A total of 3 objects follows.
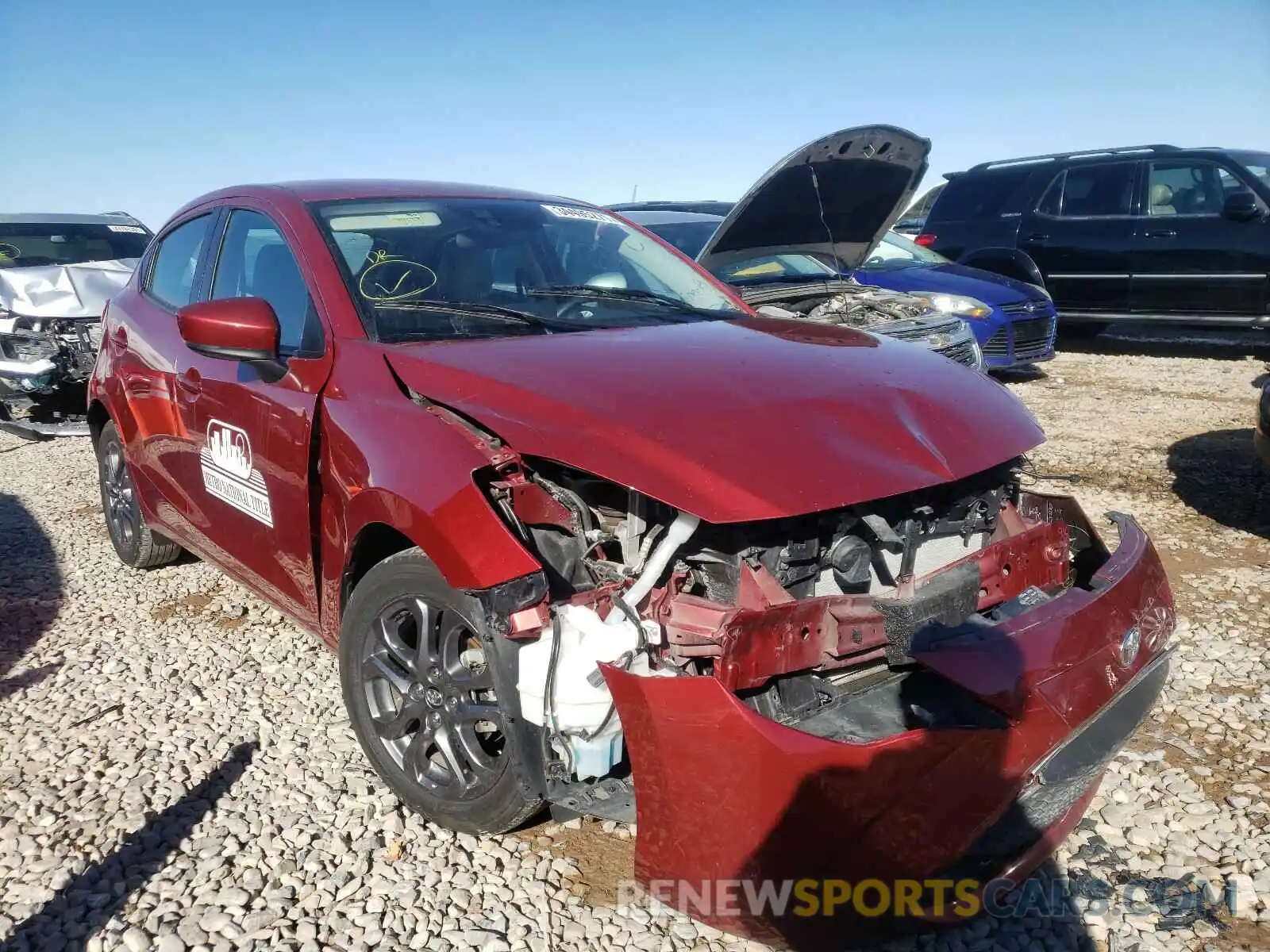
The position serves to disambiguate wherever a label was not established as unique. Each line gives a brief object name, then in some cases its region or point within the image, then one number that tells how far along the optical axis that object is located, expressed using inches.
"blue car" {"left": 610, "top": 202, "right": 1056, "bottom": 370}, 310.2
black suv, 352.2
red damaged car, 73.7
